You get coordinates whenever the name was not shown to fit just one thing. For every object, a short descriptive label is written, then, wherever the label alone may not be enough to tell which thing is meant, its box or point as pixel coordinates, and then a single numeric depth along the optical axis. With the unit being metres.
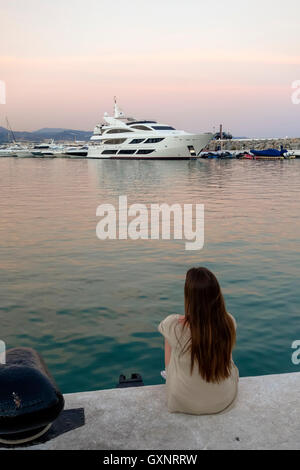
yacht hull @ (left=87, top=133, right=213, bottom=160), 70.62
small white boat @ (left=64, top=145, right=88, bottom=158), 92.50
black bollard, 2.53
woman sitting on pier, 2.94
